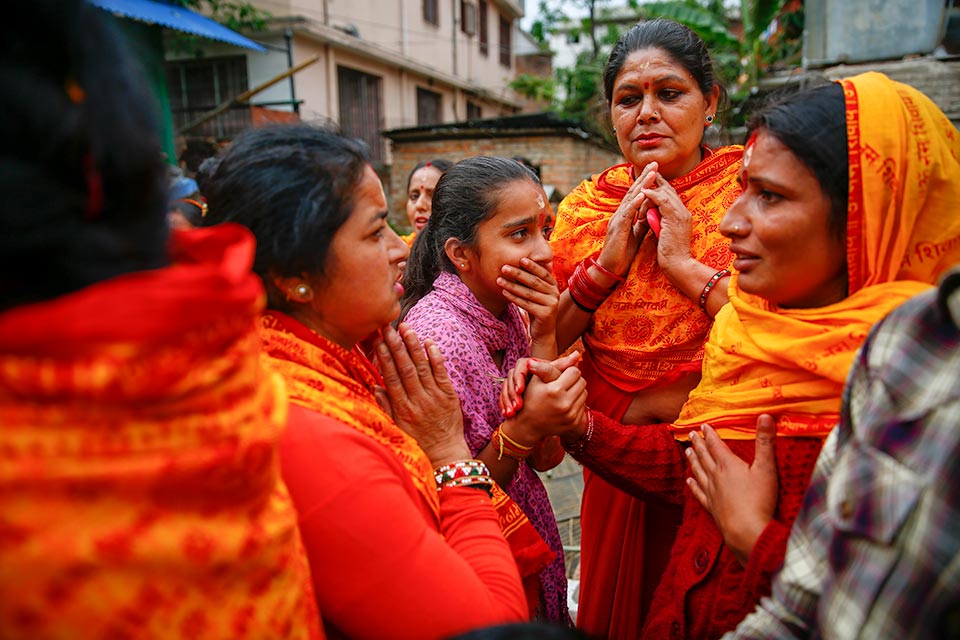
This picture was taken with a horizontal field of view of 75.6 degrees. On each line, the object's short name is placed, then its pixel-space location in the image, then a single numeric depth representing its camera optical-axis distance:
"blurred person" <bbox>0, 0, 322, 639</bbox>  0.65
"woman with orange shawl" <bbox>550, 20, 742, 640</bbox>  2.16
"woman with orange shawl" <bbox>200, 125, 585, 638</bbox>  1.09
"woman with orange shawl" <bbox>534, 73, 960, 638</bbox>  1.32
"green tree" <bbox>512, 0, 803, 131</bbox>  10.40
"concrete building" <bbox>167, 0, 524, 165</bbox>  12.78
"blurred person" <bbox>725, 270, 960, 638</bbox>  0.82
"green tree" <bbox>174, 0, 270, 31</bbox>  11.12
